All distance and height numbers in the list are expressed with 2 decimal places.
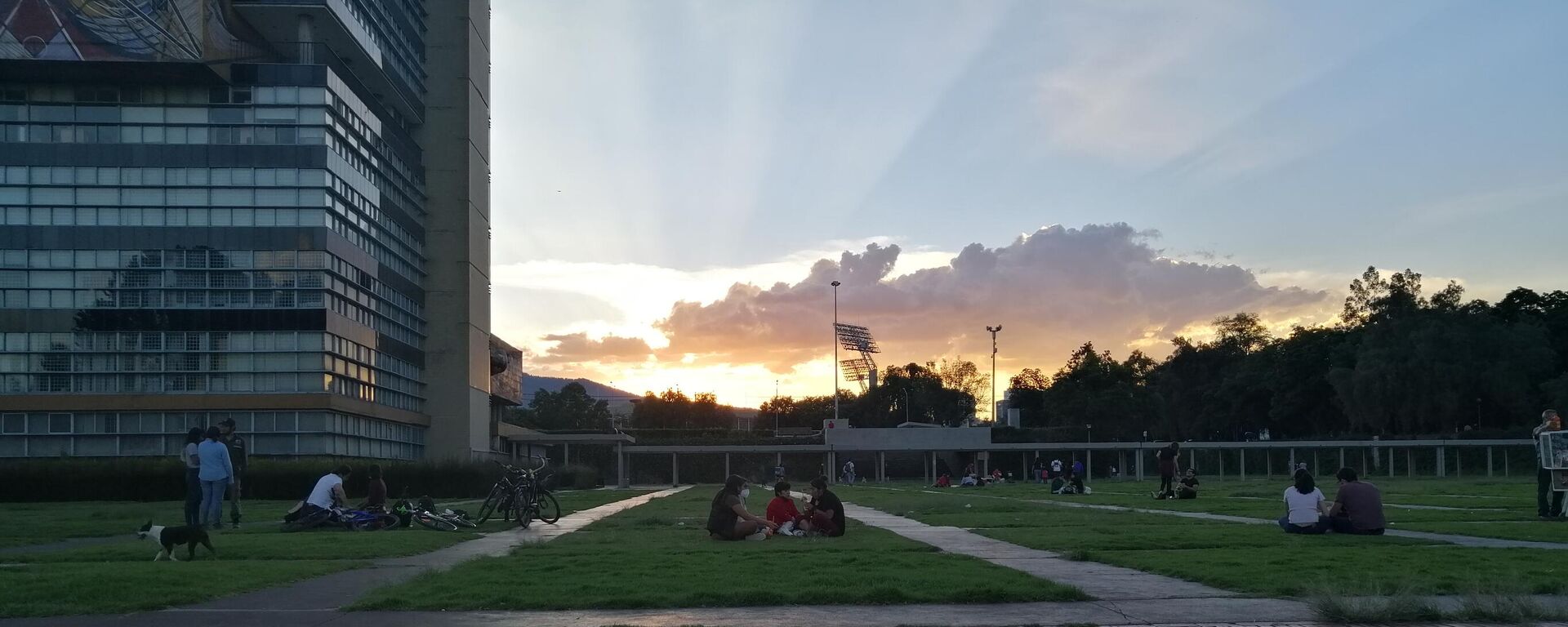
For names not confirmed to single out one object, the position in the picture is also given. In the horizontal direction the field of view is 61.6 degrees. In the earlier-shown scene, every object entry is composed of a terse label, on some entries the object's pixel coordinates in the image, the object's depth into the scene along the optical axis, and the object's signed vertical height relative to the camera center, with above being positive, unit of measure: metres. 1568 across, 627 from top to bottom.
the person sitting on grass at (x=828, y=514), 18.95 -1.84
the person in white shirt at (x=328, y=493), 21.72 -1.68
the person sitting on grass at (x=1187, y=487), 33.78 -2.71
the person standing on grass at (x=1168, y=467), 34.69 -2.23
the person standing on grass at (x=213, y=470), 20.67 -1.22
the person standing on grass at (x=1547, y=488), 20.84 -1.74
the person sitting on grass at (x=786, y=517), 19.30 -1.91
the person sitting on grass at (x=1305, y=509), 17.83 -1.75
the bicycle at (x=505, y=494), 23.48 -1.87
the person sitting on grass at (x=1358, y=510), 17.58 -1.75
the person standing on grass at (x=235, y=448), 25.22 -1.12
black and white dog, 14.67 -1.62
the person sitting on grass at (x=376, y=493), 22.55 -1.75
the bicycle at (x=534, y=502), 23.00 -2.06
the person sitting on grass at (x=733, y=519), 18.20 -1.84
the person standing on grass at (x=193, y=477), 20.67 -1.34
